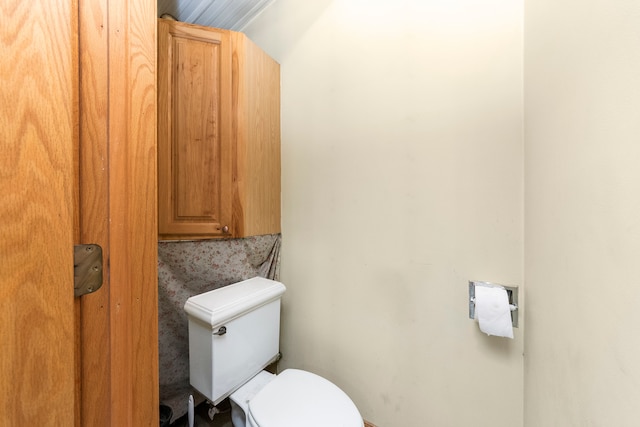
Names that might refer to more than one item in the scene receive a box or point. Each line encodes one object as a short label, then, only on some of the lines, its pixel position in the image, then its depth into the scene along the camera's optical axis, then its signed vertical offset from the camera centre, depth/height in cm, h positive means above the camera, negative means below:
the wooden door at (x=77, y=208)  33 +1
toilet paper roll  77 -34
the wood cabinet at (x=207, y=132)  104 +39
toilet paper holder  81 -30
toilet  84 -71
